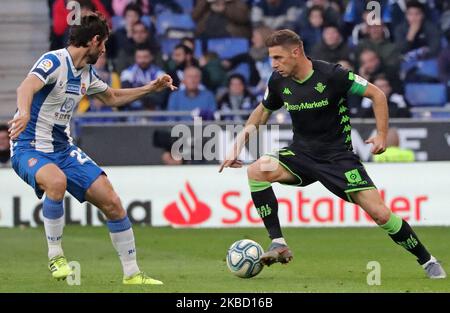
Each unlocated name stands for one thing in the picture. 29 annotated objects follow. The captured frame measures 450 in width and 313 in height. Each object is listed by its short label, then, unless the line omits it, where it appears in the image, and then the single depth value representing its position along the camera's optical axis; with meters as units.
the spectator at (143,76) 19.48
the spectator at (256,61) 20.08
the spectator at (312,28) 20.01
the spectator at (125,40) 20.12
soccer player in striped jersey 9.96
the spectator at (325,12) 19.91
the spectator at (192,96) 19.00
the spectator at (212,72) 19.83
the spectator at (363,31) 19.95
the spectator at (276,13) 20.59
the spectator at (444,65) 20.17
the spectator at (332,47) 19.45
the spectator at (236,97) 19.36
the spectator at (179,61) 19.69
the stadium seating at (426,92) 20.09
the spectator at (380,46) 19.66
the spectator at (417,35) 20.20
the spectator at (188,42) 19.91
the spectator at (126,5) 20.58
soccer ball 10.36
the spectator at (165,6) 20.80
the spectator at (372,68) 19.44
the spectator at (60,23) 19.86
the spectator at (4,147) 17.81
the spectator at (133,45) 20.03
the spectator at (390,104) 18.31
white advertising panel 17.27
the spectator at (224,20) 20.42
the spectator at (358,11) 20.20
